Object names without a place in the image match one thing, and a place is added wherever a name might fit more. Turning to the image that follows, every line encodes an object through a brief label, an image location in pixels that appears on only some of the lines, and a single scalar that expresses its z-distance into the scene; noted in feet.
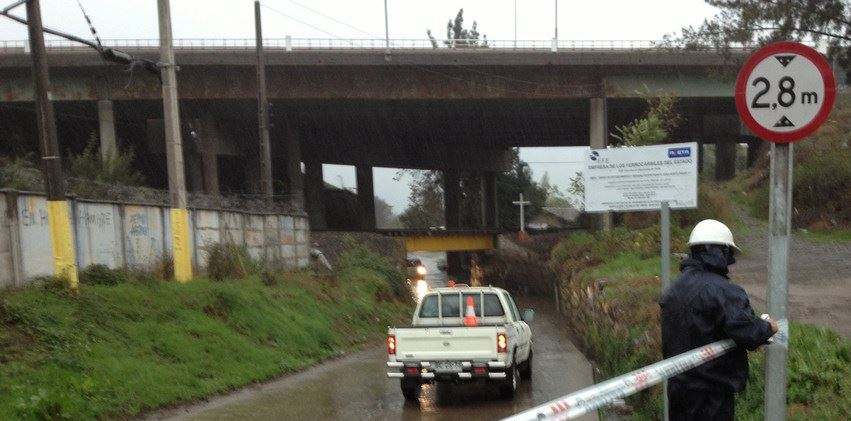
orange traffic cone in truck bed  44.34
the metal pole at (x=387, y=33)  127.15
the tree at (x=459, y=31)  322.14
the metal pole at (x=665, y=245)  24.39
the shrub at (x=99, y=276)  48.96
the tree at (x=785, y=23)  62.39
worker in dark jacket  14.38
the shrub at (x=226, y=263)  68.33
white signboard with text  25.95
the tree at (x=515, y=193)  253.65
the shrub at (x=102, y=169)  101.91
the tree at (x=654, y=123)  94.17
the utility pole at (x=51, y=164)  42.60
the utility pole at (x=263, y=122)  95.50
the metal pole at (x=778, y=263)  16.03
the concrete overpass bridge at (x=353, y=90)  125.18
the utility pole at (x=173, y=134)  55.21
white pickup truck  37.96
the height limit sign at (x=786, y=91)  16.35
